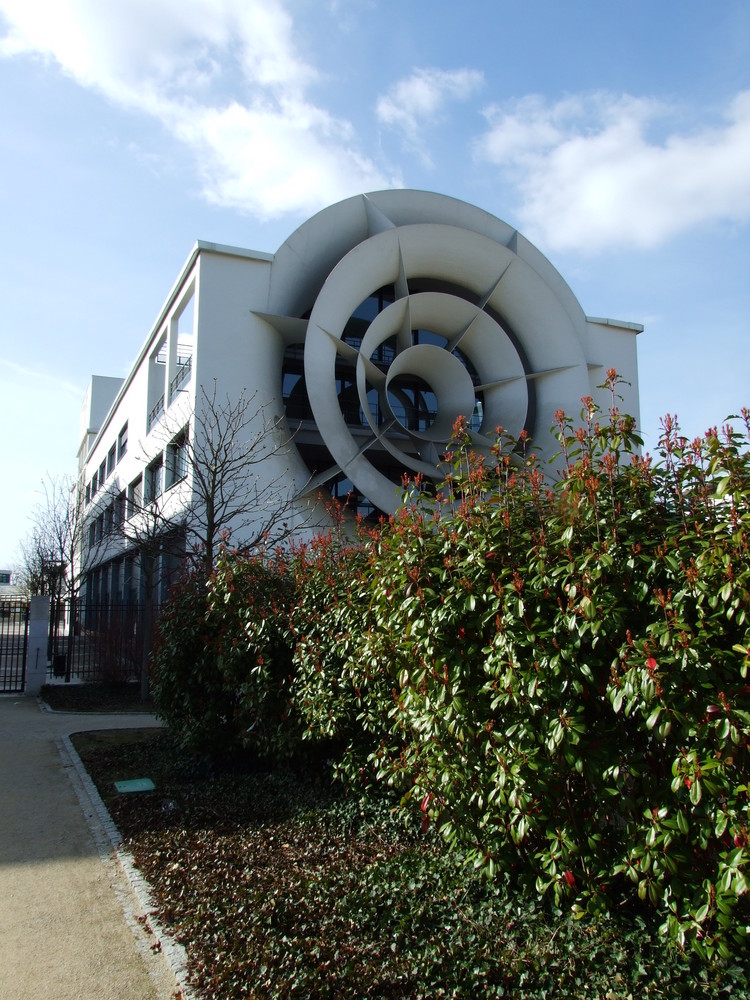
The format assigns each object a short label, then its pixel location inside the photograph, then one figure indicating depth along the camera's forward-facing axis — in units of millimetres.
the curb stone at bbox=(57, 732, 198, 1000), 4156
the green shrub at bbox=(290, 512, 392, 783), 5926
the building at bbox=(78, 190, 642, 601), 23391
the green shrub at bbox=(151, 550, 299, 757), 7355
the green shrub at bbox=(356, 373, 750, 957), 3391
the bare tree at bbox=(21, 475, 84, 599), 33250
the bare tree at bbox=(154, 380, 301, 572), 21531
